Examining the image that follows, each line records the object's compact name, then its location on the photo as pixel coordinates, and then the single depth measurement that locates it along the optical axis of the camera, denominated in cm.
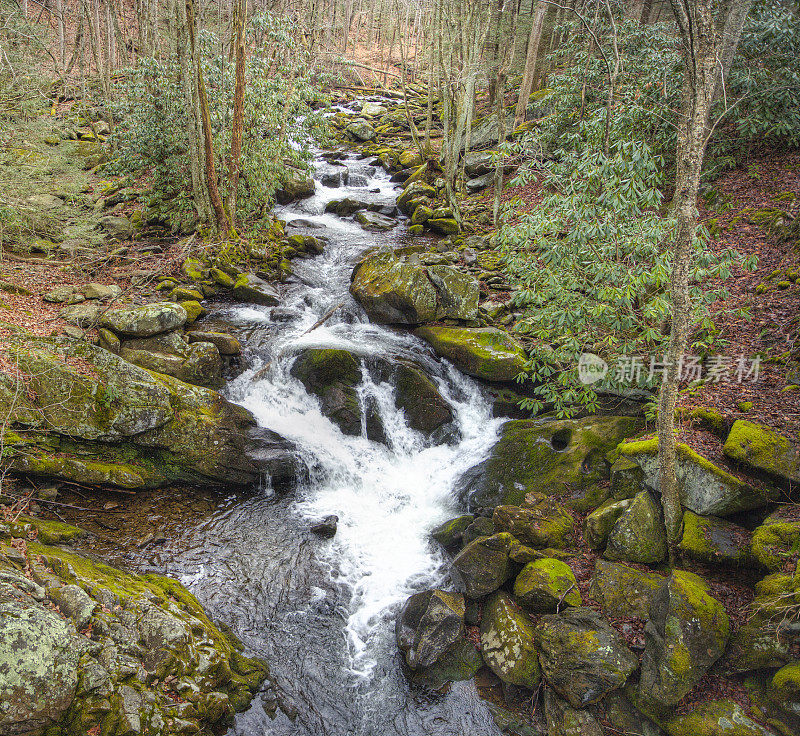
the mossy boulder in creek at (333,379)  978
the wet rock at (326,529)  781
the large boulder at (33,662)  386
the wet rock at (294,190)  1912
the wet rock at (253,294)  1259
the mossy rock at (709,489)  571
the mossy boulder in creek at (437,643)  580
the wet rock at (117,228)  1387
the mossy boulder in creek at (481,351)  1016
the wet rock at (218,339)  1013
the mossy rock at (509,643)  552
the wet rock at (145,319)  924
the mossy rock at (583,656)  504
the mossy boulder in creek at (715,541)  539
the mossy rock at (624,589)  553
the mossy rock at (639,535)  599
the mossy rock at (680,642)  473
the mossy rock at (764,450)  564
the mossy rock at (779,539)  499
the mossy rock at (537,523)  670
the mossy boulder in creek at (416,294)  1162
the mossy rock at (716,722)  436
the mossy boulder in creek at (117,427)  719
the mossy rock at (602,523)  643
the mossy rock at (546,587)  584
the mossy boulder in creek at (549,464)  764
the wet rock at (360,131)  2772
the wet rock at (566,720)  495
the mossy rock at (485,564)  635
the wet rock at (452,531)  764
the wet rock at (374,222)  1809
